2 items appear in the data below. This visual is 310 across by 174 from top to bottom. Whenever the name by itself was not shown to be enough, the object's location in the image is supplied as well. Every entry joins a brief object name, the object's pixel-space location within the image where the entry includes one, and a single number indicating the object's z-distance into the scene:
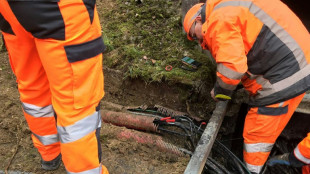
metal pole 2.38
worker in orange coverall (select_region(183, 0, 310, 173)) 2.39
